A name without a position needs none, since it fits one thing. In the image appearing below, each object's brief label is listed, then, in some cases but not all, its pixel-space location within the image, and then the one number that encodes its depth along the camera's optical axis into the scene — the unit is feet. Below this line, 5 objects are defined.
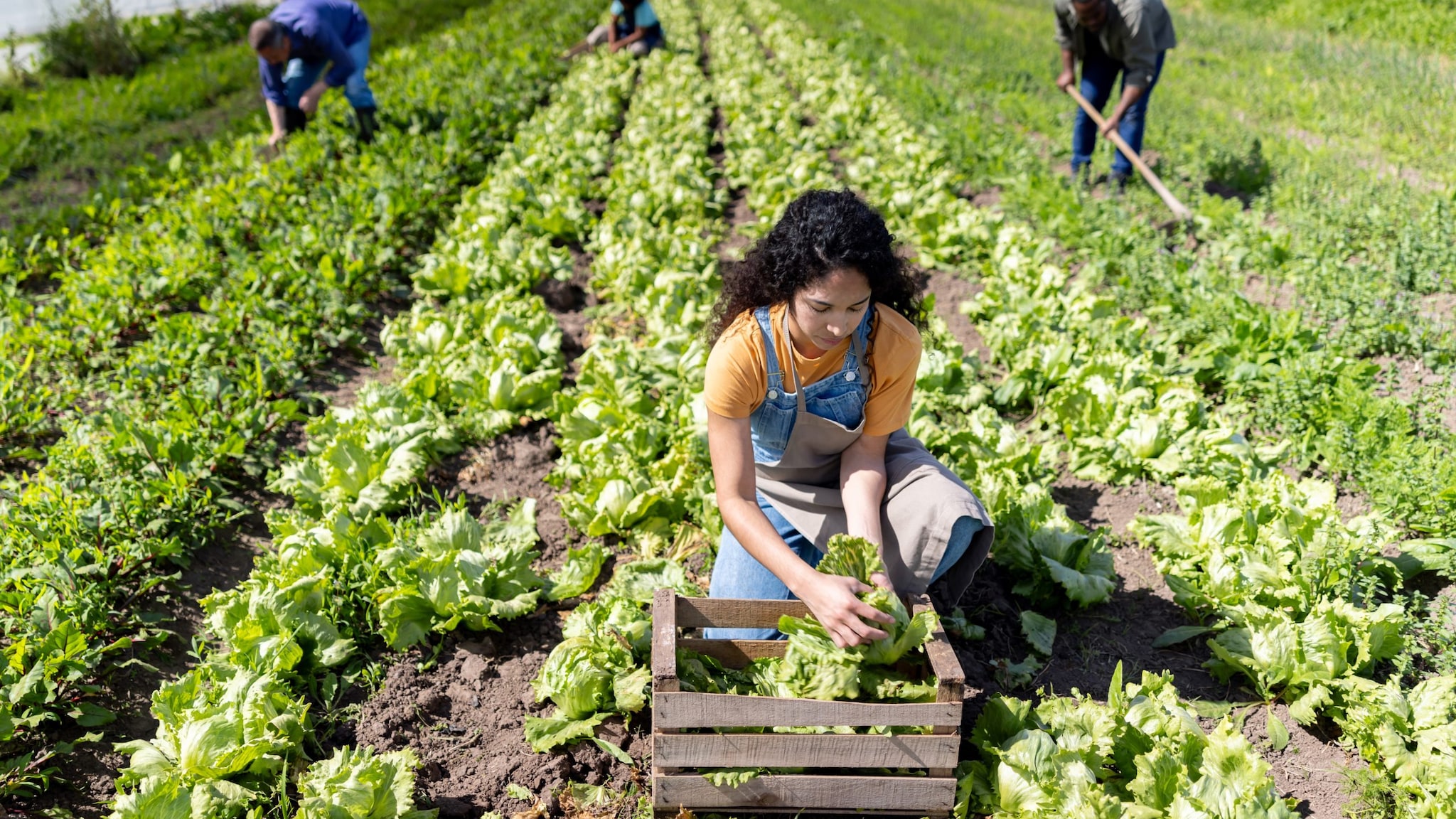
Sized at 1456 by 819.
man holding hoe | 20.86
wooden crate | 7.57
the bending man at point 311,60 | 26.21
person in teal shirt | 43.16
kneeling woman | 8.41
